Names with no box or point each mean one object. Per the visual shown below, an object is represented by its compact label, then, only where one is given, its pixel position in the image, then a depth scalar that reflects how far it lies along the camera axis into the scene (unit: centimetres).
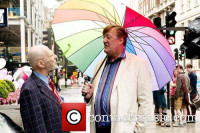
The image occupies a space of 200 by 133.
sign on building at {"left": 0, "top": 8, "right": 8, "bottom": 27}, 591
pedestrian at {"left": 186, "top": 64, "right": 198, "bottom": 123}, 980
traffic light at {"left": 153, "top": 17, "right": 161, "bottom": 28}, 1157
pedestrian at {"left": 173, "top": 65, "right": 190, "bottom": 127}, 911
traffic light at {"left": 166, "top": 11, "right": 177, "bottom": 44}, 1088
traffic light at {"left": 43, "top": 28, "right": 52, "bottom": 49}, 1381
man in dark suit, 288
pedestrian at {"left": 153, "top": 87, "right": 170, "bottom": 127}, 920
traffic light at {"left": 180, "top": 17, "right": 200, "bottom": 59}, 371
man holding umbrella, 294
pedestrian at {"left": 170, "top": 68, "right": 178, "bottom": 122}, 951
